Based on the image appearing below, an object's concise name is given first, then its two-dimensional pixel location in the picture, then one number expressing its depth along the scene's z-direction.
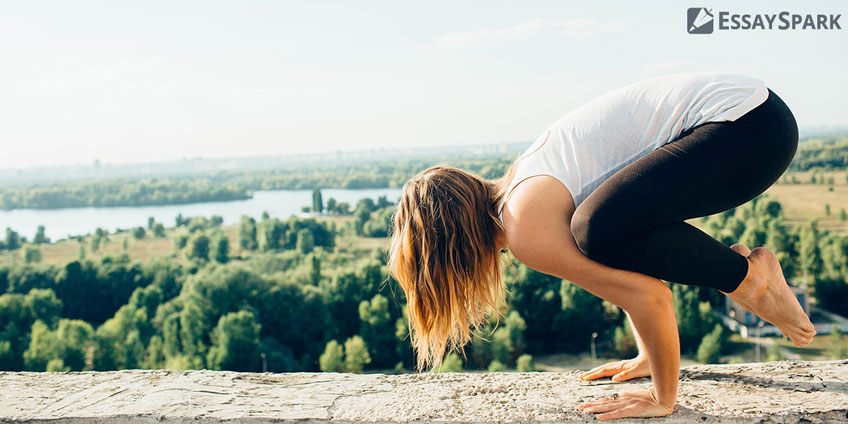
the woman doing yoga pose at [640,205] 1.23
